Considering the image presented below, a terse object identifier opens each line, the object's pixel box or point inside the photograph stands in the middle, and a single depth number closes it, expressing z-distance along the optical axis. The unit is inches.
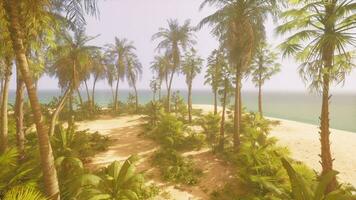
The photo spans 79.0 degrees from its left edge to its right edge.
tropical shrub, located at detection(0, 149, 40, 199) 224.7
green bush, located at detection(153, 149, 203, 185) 435.5
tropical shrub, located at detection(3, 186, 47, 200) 147.8
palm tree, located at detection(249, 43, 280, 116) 992.8
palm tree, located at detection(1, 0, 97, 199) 187.6
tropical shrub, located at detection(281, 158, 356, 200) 236.2
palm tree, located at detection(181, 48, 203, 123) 984.9
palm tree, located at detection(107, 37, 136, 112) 1134.3
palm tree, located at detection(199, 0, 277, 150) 484.7
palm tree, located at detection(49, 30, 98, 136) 522.3
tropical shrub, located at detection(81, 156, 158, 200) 307.0
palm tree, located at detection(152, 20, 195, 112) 887.7
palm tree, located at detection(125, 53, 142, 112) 1167.6
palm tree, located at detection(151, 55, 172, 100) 1175.1
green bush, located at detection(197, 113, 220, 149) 656.4
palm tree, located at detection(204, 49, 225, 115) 673.2
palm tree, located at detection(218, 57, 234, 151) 629.9
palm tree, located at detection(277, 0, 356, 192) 290.5
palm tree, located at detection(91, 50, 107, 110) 1009.8
